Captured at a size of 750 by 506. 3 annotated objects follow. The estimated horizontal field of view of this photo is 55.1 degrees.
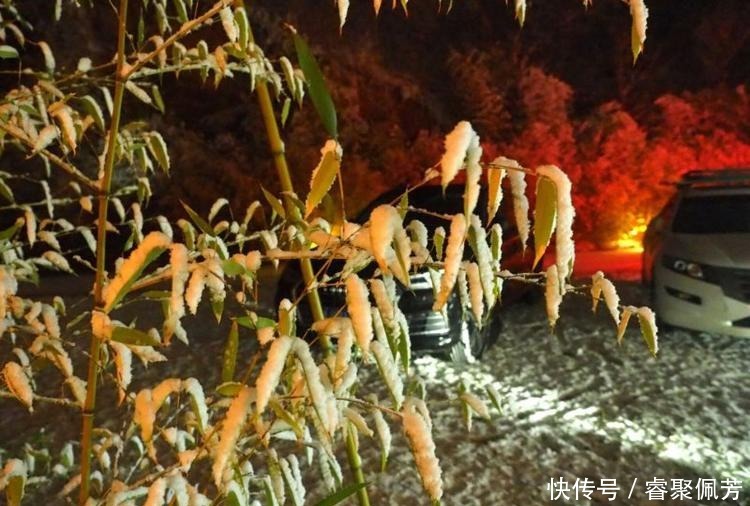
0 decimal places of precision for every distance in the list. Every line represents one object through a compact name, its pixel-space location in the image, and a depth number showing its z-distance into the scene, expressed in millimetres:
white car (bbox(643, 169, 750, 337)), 5312
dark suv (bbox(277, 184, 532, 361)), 5289
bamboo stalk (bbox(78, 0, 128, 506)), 1426
